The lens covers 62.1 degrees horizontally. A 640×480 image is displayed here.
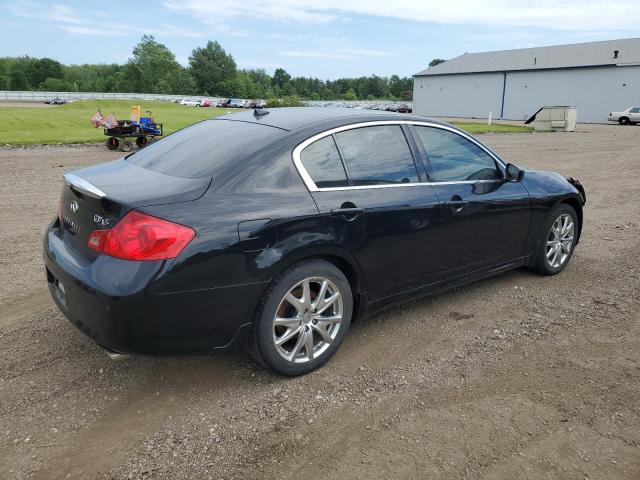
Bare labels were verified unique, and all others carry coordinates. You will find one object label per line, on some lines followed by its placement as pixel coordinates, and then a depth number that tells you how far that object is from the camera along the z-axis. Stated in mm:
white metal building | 50031
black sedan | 2846
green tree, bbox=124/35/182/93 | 115312
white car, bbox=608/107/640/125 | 40406
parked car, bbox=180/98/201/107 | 79125
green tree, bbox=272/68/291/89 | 155250
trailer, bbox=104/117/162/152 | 15984
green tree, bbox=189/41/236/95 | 127188
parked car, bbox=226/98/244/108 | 76412
